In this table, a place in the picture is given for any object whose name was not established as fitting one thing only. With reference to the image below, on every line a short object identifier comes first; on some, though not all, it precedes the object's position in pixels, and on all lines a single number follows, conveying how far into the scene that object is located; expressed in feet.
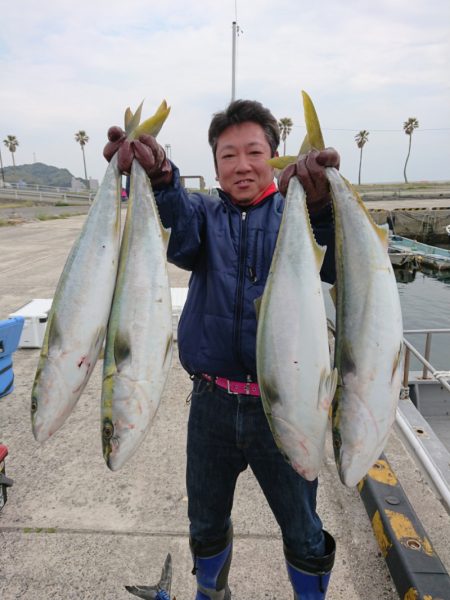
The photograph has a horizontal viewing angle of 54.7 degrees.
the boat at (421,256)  73.72
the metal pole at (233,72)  35.44
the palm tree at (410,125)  220.23
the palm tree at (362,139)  241.33
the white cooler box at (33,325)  18.22
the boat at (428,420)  10.89
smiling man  6.33
